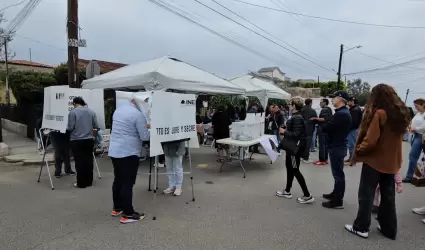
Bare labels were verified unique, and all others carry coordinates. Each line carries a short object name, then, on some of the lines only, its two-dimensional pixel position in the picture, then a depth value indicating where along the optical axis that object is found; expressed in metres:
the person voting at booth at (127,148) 3.99
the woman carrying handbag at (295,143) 4.82
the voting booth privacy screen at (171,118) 4.14
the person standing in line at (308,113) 7.95
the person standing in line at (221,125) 8.08
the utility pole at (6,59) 18.73
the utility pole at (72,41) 7.96
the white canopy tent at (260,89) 11.62
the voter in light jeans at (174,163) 5.11
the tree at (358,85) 51.71
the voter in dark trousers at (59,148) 6.20
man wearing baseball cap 4.51
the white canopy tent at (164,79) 6.55
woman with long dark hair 3.47
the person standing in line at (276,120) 10.45
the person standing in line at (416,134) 5.79
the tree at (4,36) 16.61
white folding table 6.81
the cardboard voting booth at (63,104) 5.68
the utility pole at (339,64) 27.97
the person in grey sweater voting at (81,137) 5.50
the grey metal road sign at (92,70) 8.97
